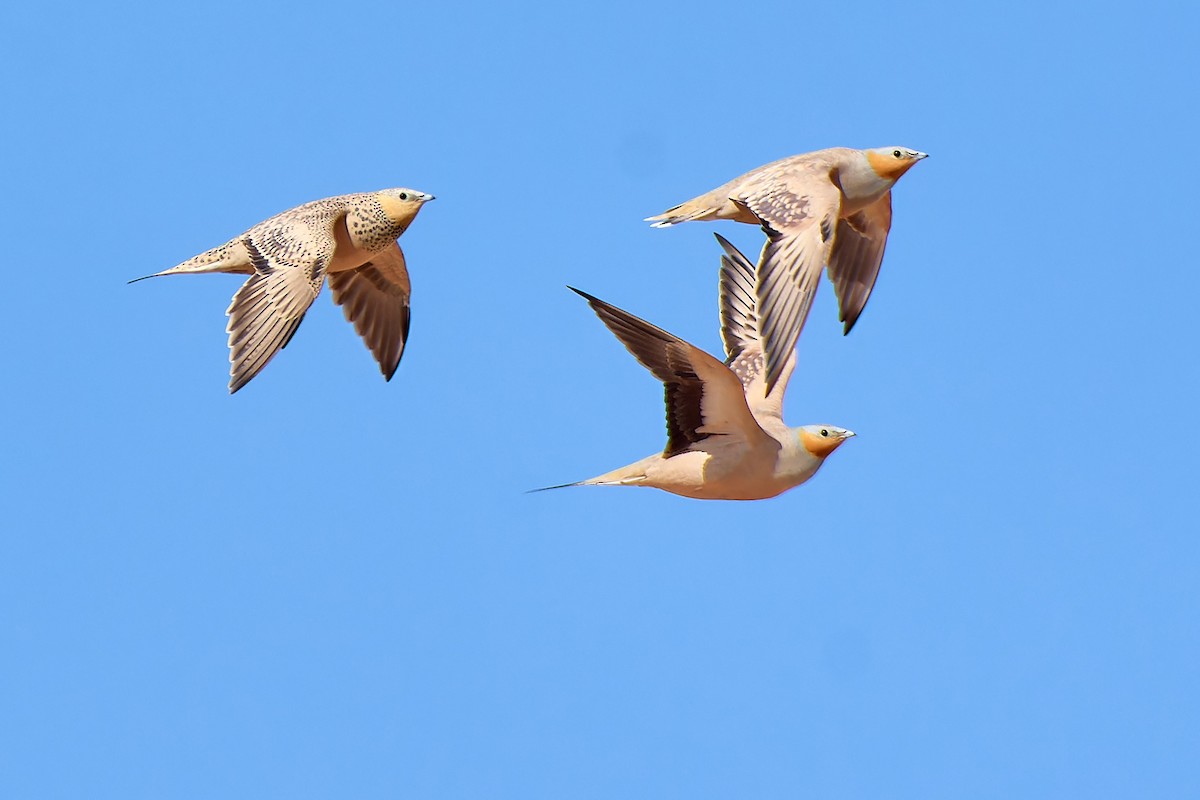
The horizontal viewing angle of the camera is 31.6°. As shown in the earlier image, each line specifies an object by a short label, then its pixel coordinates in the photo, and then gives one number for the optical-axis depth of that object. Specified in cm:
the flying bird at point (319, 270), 1648
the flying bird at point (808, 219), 1627
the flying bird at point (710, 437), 1595
